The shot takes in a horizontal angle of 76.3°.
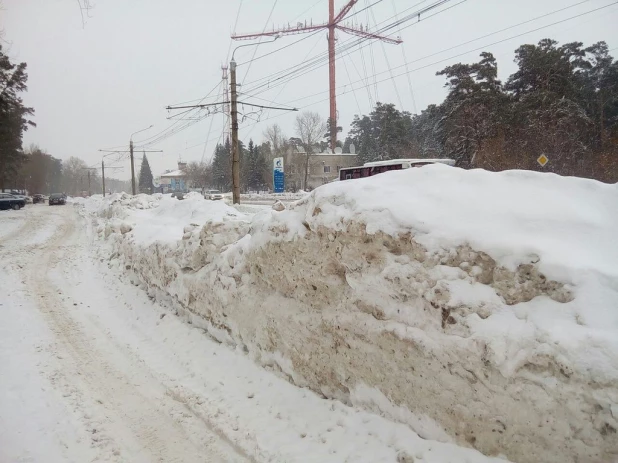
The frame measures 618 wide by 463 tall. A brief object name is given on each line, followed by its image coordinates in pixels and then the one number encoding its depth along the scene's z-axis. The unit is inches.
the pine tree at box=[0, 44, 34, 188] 805.9
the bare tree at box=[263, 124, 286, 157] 2539.4
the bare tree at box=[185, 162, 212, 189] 2813.0
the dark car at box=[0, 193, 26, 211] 1302.9
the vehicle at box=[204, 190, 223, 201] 1575.8
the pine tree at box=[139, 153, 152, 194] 3628.9
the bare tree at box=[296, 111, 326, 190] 2049.2
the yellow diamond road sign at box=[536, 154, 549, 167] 620.2
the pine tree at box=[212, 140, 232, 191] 2664.1
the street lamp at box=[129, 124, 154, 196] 1451.8
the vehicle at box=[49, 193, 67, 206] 1814.7
